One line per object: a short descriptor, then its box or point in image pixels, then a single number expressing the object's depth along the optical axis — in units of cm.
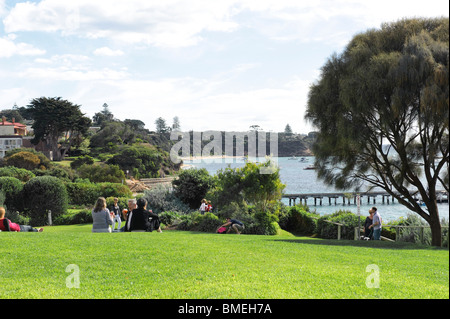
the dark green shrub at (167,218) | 2430
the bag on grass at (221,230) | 1861
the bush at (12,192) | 2895
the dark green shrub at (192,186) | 3256
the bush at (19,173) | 4066
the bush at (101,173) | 5325
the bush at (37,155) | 5584
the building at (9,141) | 7750
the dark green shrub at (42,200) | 2902
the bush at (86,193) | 3750
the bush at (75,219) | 2812
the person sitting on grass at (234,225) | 1884
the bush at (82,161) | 6550
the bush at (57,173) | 4894
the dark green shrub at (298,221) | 2411
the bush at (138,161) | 7038
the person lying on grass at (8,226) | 1317
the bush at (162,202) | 2980
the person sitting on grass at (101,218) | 1299
